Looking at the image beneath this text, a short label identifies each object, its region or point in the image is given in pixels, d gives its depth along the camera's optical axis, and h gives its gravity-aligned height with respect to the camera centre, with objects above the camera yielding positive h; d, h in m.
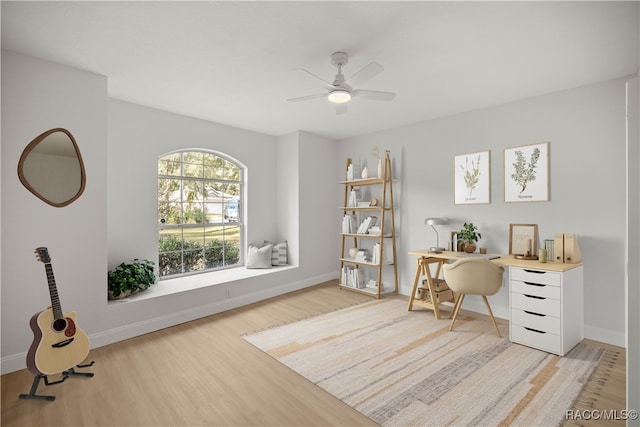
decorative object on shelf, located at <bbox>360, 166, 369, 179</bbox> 4.87 +0.61
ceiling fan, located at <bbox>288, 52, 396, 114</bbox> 2.39 +1.03
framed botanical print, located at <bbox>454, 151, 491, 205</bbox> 3.85 +0.44
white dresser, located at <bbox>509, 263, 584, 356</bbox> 2.71 -0.83
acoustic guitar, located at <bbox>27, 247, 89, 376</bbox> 2.16 -0.91
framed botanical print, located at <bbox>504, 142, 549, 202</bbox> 3.42 +0.44
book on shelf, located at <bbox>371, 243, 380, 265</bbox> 4.67 -0.62
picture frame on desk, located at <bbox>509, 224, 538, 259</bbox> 3.35 -0.30
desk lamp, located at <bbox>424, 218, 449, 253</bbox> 3.91 -0.11
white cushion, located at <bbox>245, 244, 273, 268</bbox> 4.83 -0.67
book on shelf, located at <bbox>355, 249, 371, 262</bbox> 4.86 -0.66
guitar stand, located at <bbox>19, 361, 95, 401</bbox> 2.15 -1.24
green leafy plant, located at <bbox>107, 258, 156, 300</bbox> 3.22 -0.69
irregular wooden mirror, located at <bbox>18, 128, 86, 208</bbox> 2.58 +0.38
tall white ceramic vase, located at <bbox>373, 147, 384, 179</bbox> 4.70 +0.87
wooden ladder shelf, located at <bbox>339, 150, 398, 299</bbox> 4.67 -0.34
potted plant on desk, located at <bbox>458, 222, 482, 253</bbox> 3.72 -0.28
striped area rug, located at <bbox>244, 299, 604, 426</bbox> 2.02 -1.24
